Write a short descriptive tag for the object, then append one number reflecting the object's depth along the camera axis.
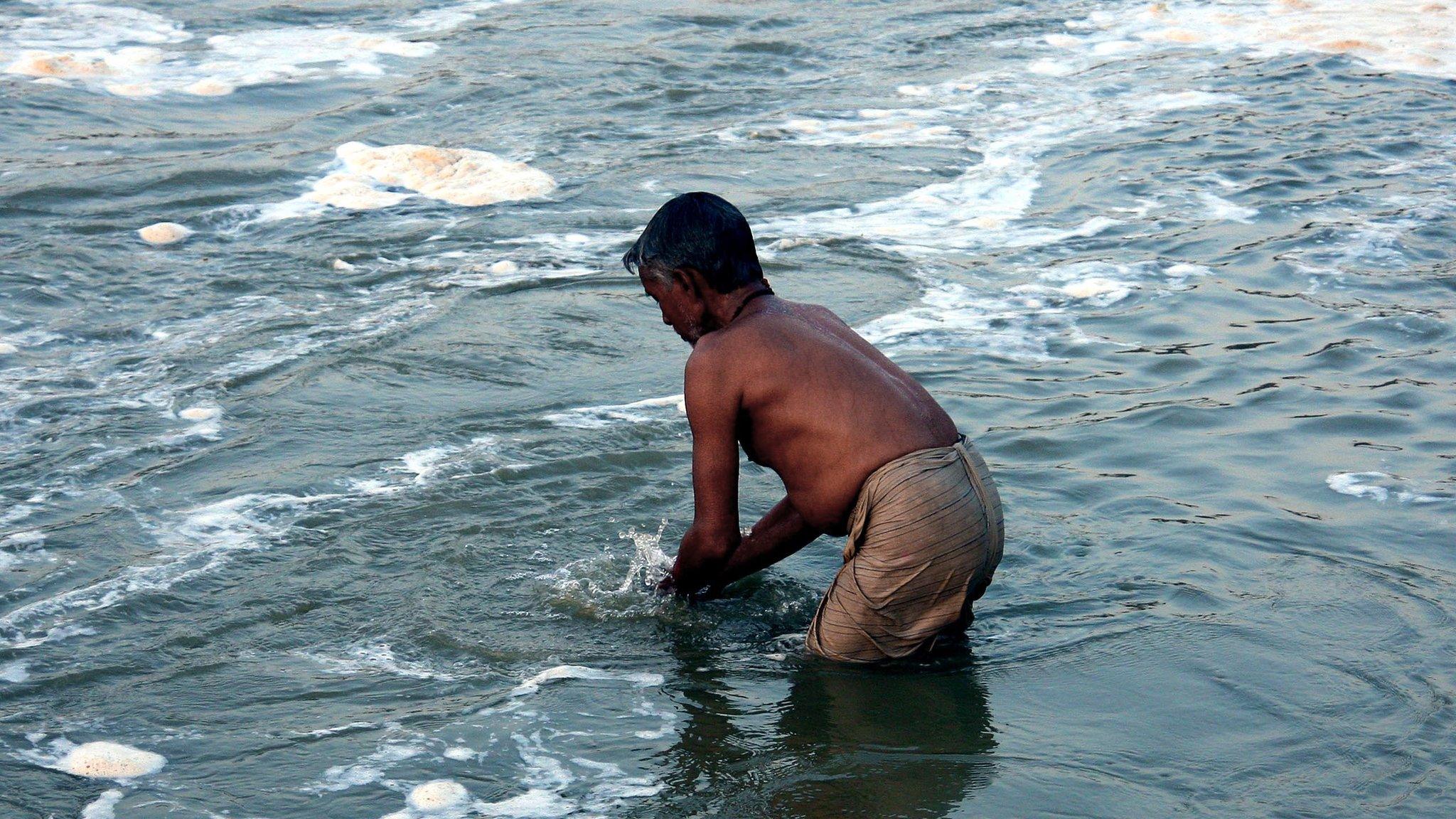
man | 6.71
